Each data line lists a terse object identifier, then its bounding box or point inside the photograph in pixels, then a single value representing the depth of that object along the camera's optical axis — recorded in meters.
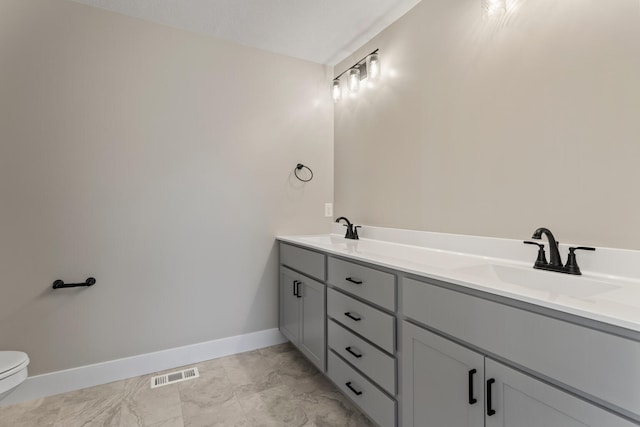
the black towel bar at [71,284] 1.85
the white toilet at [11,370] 1.37
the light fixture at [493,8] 1.47
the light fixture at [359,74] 2.25
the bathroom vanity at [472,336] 0.73
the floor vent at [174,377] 1.98
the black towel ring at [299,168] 2.63
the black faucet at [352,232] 2.40
